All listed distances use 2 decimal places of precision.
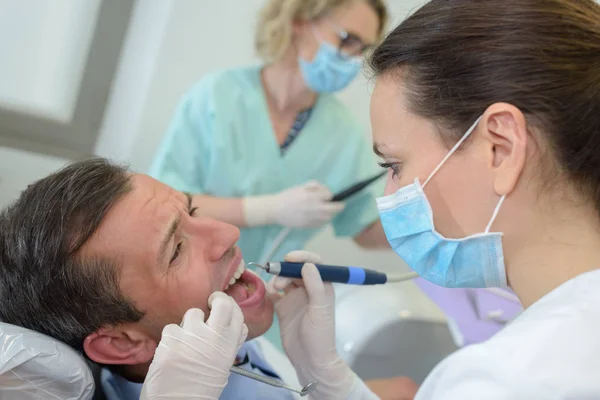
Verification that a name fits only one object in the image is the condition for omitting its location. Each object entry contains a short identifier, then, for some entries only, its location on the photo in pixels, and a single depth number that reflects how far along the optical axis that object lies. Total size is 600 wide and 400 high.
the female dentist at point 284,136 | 1.71
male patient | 0.97
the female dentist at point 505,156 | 0.72
